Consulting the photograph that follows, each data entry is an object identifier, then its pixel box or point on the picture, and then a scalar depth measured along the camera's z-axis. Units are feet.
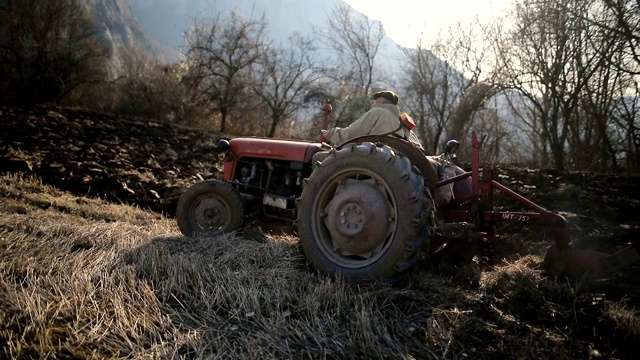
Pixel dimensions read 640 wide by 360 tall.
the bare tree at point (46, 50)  50.11
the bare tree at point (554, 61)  35.37
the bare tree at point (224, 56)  69.87
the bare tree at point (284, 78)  74.43
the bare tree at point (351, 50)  78.95
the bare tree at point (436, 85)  64.95
